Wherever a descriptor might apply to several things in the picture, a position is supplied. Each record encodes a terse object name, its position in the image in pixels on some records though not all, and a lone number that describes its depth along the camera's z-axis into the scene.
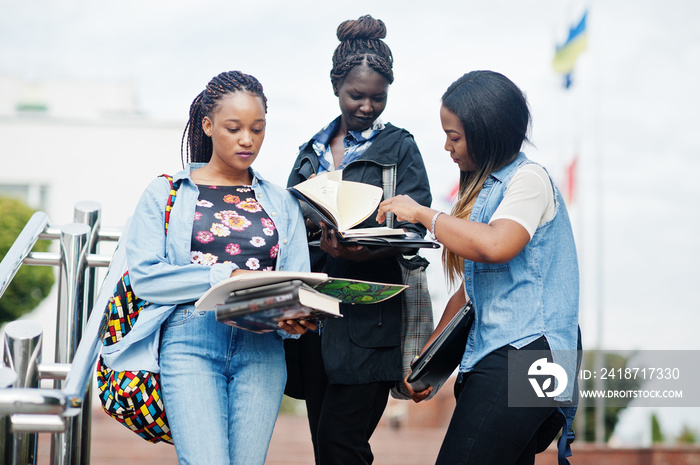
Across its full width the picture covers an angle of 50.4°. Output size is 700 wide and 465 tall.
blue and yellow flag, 16.84
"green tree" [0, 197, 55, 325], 14.44
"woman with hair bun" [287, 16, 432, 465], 2.60
